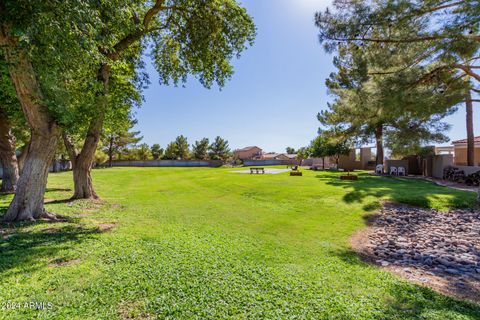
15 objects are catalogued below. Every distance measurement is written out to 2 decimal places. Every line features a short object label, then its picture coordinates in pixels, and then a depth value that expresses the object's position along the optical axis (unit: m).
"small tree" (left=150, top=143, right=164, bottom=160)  50.03
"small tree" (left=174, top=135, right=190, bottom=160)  48.57
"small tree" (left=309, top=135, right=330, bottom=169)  24.40
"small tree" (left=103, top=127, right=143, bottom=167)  40.31
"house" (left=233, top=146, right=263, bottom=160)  72.75
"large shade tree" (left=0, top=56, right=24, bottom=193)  9.31
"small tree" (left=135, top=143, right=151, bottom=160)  46.34
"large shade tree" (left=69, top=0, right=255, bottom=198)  7.99
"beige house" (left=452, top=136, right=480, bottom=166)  19.32
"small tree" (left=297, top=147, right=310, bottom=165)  45.52
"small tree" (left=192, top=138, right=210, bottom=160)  50.69
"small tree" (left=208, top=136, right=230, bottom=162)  51.06
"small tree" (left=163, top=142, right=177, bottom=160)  47.94
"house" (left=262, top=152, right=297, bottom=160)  63.40
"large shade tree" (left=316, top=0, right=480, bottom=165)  5.82
